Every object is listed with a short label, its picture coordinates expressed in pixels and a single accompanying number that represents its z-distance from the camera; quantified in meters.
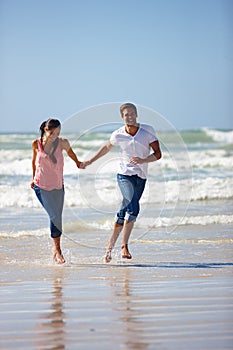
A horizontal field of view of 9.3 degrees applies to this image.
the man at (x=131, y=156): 13.56
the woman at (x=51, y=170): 13.57
